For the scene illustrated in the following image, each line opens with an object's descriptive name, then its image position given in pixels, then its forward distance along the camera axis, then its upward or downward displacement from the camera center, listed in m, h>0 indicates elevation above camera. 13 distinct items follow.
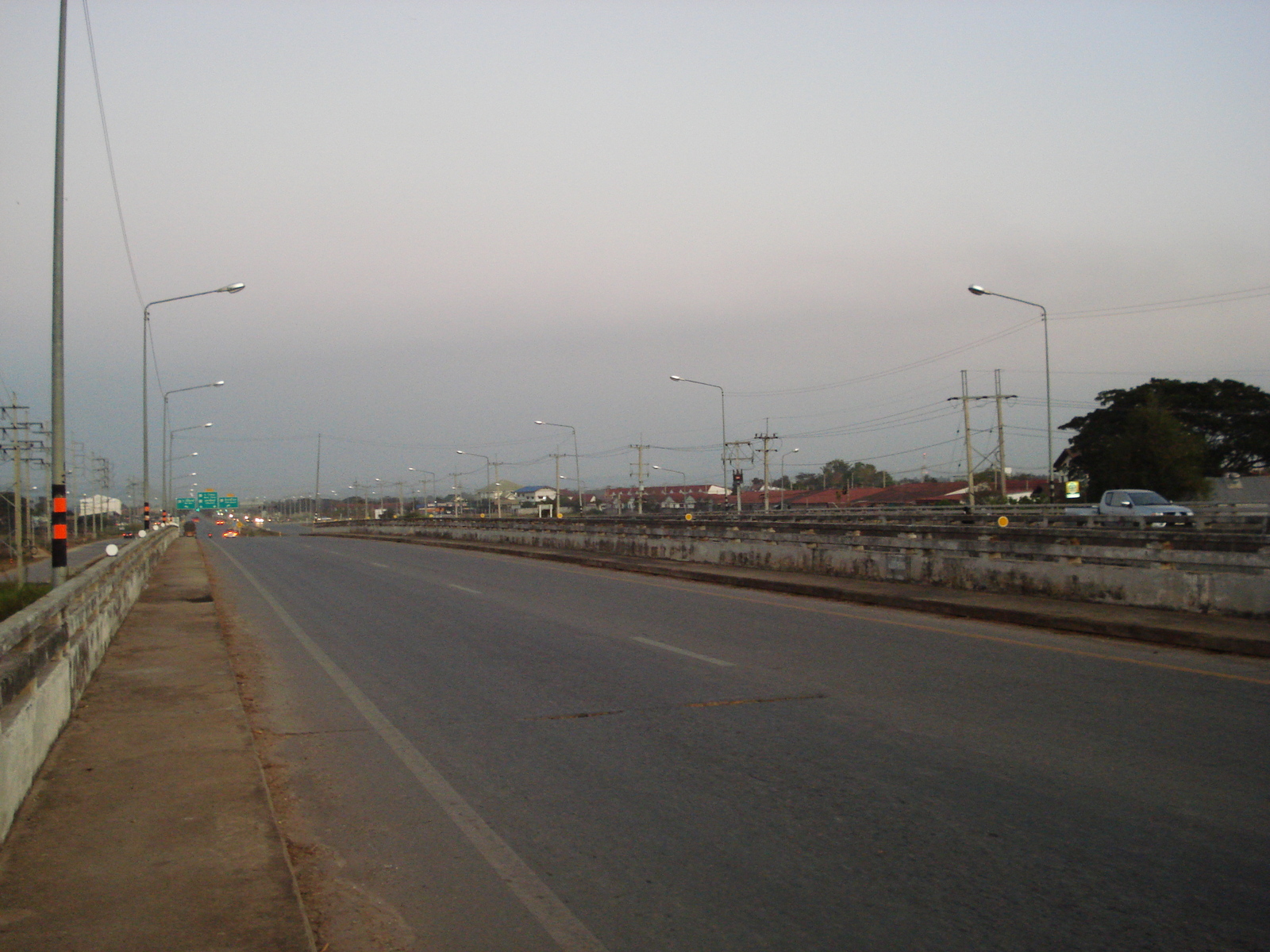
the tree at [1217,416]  70.88 +5.29
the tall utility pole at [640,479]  85.26 +2.42
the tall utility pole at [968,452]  53.16 +2.46
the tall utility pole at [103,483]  94.60 +3.43
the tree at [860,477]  184.50 +4.42
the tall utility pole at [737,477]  69.00 +1.81
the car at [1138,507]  34.62 -0.49
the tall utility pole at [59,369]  13.87 +2.10
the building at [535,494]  166.00 +2.51
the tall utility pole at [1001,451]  55.34 +2.58
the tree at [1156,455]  60.72 +2.26
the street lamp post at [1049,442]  44.06 +2.50
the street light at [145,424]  35.81 +3.74
